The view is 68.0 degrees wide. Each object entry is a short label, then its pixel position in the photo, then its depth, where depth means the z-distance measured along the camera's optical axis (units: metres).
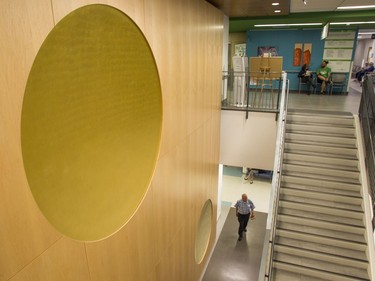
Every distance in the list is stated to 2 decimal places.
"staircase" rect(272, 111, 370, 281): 5.76
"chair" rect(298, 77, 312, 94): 12.10
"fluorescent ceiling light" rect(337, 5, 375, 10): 7.65
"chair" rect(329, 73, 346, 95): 12.44
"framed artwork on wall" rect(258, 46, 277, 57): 13.45
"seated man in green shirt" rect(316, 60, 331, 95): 11.65
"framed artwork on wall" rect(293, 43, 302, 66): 13.05
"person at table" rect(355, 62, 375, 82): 14.68
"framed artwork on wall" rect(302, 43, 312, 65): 12.86
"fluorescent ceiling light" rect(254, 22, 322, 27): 10.66
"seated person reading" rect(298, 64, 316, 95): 11.80
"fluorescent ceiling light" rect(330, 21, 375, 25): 10.57
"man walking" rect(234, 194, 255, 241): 8.21
